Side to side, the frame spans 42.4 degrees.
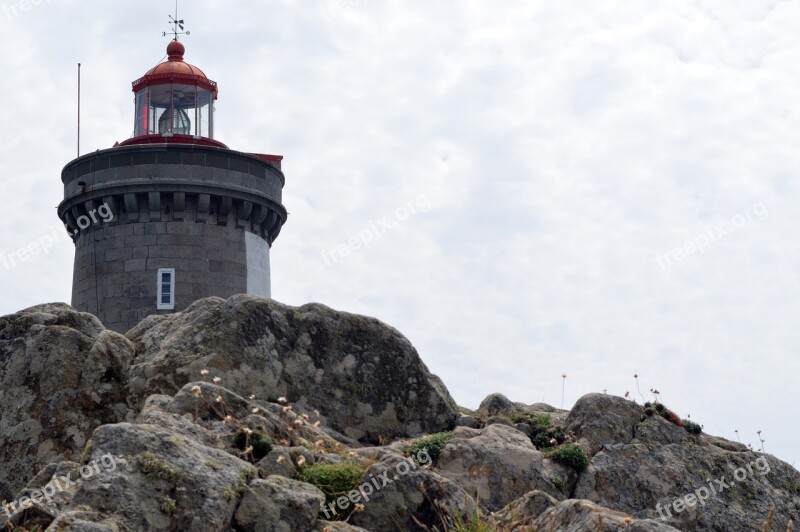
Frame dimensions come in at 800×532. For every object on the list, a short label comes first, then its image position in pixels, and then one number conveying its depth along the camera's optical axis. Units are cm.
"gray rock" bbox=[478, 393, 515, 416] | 1767
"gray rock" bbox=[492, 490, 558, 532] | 1105
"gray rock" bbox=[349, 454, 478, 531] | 1104
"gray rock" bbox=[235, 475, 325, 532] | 1013
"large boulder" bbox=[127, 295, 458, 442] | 1584
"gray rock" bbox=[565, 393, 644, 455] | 1611
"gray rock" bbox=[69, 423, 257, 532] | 958
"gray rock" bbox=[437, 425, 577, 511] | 1405
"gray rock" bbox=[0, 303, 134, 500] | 1516
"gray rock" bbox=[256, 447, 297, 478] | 1130
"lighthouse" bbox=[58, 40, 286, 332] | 3033
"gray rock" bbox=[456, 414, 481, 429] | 1684
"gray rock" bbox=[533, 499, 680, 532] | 912
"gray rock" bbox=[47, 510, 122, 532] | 897
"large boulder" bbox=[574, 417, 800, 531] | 1533
